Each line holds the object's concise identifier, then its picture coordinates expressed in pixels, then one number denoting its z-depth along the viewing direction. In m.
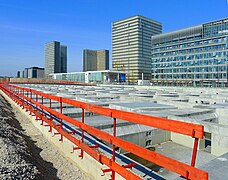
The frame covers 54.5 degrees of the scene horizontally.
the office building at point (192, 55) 76.25
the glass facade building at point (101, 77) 76.25
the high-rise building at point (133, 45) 136.38
